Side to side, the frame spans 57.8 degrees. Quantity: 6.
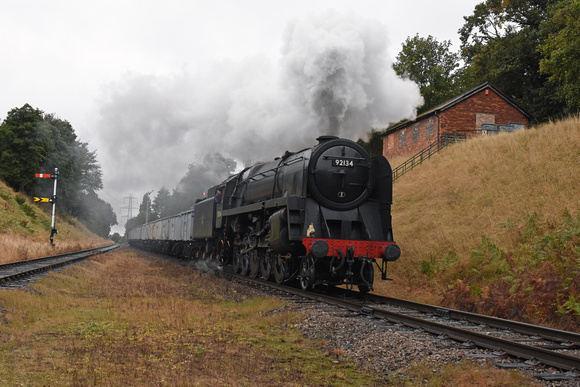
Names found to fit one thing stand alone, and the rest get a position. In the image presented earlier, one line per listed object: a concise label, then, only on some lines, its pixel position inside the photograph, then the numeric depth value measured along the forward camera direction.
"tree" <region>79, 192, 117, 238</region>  76.88
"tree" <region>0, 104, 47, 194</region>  44.94
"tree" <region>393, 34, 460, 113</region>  47.91
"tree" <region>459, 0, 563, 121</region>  37.09
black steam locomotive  10.78
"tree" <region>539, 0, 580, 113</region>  25.23
